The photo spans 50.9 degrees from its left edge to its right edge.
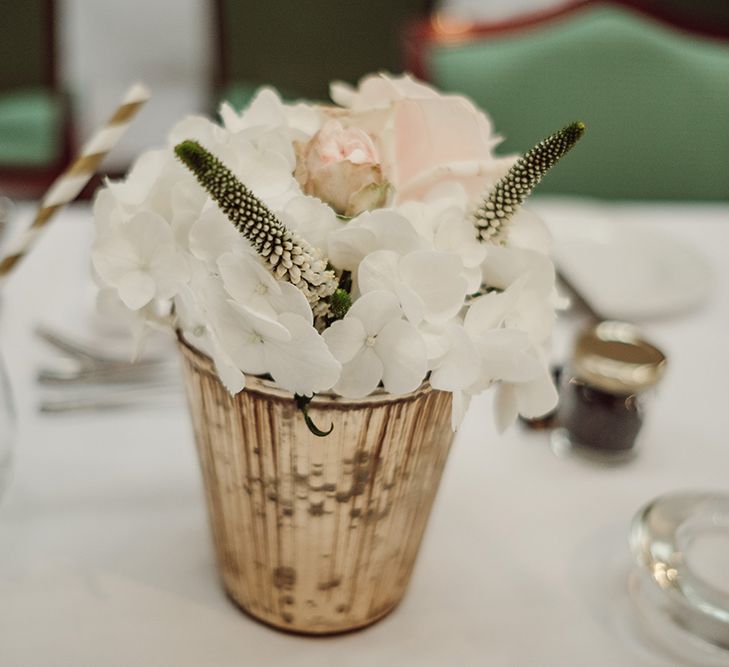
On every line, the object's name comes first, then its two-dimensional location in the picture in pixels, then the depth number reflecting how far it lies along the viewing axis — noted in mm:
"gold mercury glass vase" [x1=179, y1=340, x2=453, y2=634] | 406
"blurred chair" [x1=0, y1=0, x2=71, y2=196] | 1979
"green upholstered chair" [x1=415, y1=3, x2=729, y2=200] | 1451
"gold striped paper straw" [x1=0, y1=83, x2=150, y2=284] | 512
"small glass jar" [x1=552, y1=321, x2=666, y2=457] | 631
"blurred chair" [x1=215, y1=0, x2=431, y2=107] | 2678
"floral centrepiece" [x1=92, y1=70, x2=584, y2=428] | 367
